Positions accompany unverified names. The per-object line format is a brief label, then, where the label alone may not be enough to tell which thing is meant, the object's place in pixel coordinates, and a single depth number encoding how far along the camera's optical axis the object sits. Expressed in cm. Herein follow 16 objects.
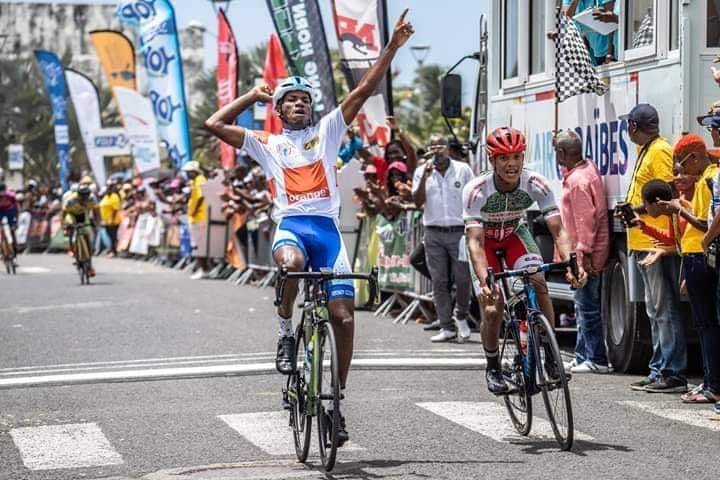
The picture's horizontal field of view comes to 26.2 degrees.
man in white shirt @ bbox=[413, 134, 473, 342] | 1581
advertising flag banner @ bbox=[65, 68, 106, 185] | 4366
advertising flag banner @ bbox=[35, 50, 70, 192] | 4712
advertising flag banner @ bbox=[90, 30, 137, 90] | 3788
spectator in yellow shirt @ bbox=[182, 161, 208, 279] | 2886
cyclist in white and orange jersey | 855
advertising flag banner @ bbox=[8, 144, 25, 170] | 5825
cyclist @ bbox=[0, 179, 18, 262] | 3244
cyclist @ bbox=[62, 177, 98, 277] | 2827
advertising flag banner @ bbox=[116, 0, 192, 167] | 3203
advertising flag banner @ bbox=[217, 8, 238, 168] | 2917
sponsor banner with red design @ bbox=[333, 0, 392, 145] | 2133
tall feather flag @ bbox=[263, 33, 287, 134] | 2681
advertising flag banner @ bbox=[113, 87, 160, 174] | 3738
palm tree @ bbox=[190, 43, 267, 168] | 6425
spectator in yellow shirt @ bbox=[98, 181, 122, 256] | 4388
